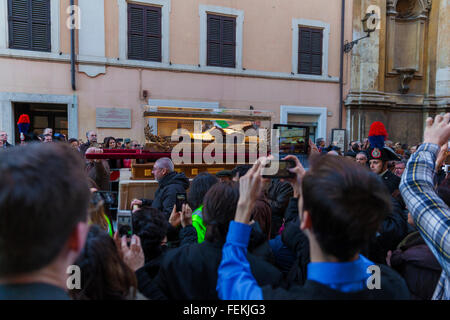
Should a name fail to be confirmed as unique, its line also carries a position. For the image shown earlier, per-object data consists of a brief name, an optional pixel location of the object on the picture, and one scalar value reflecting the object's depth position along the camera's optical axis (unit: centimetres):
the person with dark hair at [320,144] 986
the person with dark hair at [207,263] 153
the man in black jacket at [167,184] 370
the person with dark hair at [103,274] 127
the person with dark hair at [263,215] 217
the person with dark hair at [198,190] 279
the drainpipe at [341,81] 1255
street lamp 1218
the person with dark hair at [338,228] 103
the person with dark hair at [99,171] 542
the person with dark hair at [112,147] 653
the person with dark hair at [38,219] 75
